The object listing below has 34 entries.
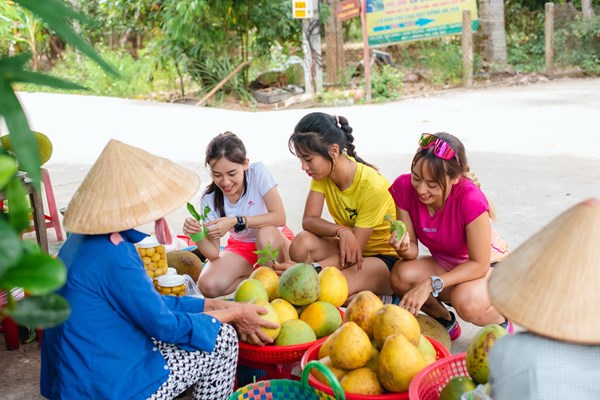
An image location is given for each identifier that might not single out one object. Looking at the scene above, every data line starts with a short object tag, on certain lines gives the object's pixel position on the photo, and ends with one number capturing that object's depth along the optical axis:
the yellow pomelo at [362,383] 2.19
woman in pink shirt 2.79
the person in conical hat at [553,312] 1.43
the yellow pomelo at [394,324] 2.30
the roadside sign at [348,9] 10.67
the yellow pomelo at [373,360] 2.29
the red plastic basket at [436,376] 2.06
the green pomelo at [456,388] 2.02
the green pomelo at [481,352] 2.09
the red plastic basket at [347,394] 2.12
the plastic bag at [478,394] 1.81
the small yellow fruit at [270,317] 2.50
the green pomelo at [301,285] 2.66
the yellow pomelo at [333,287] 2.79
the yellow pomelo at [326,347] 2.32
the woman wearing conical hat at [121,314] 2.13
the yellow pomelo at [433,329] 2.89
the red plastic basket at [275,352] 2.50
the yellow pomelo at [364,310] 2.47
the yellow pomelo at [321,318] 2.65
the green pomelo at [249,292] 2.70
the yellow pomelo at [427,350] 2.31
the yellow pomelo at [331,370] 2.23
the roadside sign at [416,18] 11.61
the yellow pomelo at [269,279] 2.88
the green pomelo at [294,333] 2.53
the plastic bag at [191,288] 3.20
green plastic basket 2.24
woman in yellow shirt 3.21
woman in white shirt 3.33
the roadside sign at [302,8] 10.66
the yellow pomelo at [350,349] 2.23
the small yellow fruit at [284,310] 2.63
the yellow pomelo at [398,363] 2.13
